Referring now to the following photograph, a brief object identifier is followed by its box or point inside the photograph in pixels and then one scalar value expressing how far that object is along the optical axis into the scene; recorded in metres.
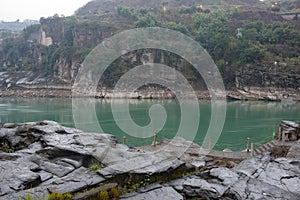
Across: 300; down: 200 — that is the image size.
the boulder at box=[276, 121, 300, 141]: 15.22
